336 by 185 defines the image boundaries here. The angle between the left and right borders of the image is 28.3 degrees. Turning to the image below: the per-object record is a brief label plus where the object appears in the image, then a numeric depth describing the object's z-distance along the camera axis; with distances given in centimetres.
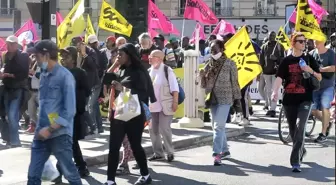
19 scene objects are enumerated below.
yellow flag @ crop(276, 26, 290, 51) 1636
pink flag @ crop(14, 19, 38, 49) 1596
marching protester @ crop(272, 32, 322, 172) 874
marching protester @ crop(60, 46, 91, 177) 798
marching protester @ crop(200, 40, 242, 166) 934
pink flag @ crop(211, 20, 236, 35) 2101
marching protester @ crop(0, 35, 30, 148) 1060
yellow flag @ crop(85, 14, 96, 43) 1469
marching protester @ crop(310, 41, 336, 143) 1105
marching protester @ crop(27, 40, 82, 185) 654
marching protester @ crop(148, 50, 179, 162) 931
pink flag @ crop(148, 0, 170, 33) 1786
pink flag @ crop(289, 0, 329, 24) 1836
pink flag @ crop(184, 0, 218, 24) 1642
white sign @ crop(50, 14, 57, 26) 1184
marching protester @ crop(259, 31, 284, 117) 1554
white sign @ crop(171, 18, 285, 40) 3916
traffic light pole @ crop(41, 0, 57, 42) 1177
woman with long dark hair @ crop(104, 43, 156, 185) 770
